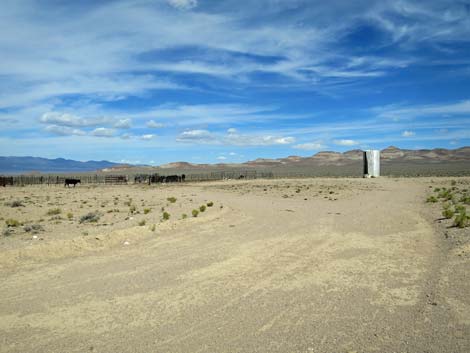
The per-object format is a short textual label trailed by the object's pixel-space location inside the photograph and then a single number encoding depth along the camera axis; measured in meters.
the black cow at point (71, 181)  51.32
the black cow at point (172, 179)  60.71
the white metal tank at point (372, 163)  53.06
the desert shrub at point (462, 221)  13.78
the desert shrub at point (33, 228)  14.64
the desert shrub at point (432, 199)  23.46
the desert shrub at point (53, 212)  20.83
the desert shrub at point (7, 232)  13.98
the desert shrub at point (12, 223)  16.41
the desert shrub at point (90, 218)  17.26
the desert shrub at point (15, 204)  24.95
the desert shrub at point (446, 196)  24.42
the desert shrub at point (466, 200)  21.22
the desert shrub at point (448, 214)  16.29
